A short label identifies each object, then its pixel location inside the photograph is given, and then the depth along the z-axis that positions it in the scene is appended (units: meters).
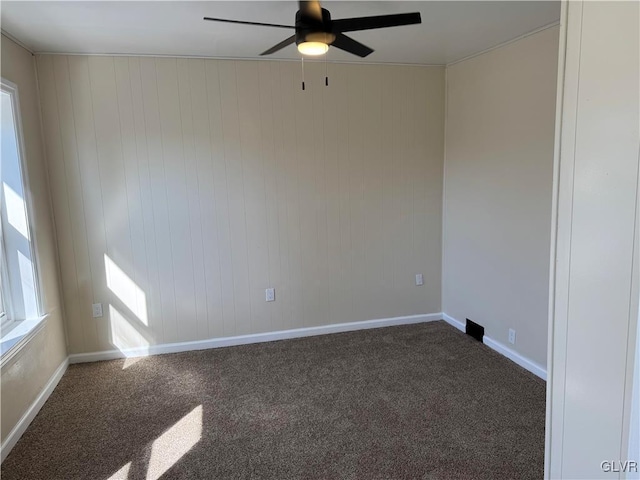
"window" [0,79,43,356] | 2.67
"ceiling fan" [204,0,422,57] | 1.96
